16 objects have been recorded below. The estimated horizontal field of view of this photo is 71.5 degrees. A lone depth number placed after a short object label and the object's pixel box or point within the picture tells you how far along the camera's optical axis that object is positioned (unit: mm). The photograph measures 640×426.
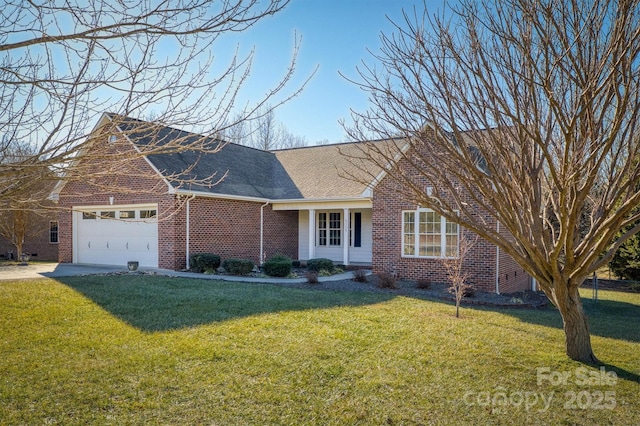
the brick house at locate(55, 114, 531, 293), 14188
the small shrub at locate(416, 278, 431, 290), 12695
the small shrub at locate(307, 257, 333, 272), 15770
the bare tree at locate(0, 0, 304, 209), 3346
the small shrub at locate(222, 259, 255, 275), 14570
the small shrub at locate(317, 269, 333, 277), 15255
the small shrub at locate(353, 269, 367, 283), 13595
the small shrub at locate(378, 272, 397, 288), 12367
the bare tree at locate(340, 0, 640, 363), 4477
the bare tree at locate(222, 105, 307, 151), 42912
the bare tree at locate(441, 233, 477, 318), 9062
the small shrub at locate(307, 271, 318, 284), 13023
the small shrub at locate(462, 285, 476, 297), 12008
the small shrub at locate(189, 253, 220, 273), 14757
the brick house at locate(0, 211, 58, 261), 25375
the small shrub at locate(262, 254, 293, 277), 14436
